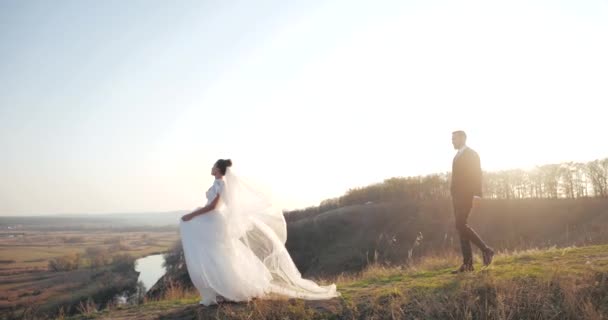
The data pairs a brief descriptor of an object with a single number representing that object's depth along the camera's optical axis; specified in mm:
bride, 6816
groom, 7914
